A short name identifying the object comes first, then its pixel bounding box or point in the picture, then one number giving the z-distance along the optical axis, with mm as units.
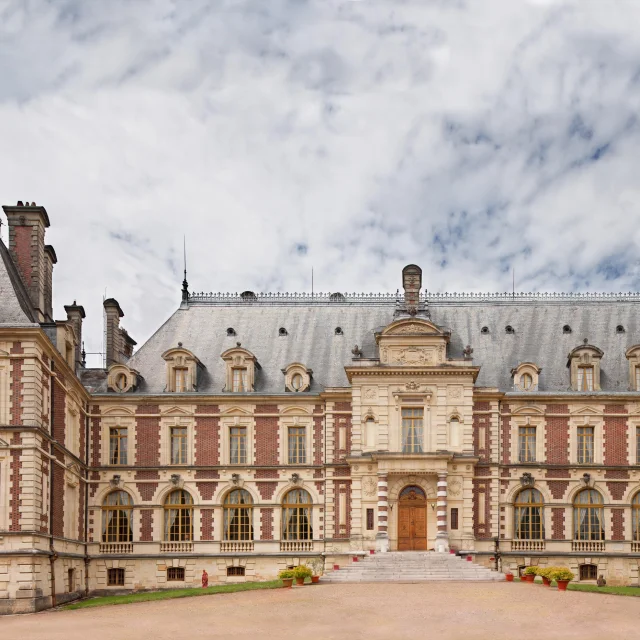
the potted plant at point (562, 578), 36688
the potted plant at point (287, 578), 38312
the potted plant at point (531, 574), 40344
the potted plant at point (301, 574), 38781
